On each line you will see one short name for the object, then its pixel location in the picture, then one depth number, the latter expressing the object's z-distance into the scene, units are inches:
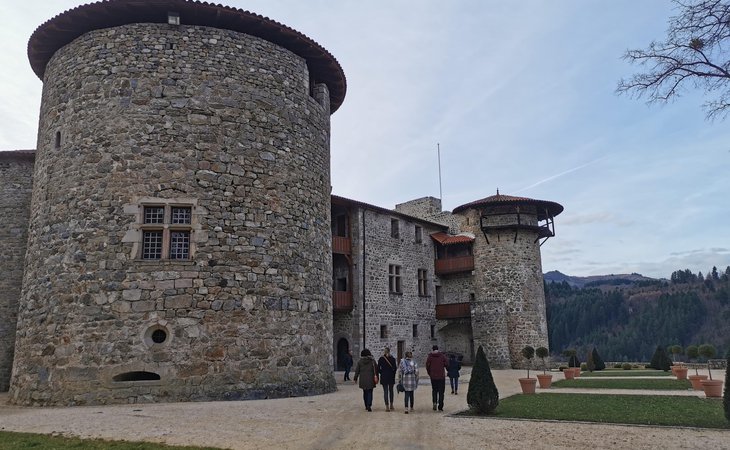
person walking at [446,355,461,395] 603.5
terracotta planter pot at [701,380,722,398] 504.7
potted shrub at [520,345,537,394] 574.2
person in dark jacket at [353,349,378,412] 439.8
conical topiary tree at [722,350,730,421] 333.6
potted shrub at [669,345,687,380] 756.0
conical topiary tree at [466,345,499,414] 407.2
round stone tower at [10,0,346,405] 466.6
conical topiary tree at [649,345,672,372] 1055.6
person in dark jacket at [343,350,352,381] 792.6
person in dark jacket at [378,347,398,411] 452.1
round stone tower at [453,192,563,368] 1179.3
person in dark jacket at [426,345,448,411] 445.4
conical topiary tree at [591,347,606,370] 1185.4
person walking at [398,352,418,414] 438.6
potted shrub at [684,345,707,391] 596.4
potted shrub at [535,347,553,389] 663.8
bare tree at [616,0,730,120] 321.4
